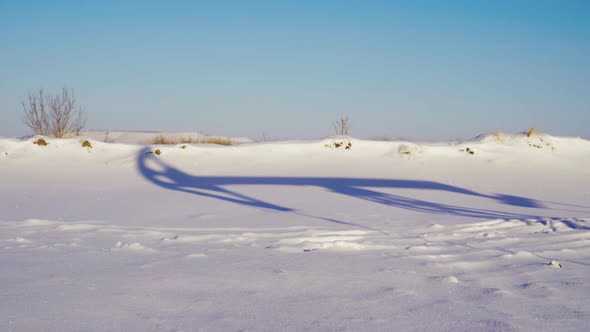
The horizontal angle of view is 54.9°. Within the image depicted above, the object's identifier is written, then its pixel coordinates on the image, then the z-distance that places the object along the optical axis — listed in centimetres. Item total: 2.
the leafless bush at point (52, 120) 1872
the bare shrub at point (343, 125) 1743
